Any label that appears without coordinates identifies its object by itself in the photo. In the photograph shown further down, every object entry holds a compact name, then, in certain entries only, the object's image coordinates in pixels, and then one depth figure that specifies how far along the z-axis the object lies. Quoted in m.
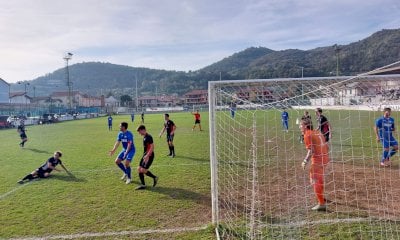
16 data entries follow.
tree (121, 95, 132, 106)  97.28
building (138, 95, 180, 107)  88.97
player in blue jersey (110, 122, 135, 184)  9.01
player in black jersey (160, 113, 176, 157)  13.11
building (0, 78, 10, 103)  60.93
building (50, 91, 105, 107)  111.25
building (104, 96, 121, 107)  113.61
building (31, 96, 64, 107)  94.91
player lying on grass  10.13
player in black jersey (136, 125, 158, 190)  8.36
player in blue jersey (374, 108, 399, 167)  9.25
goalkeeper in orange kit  6.27
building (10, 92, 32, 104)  79.56
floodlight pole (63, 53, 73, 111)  59.91
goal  5.46
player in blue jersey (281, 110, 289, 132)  19.33
